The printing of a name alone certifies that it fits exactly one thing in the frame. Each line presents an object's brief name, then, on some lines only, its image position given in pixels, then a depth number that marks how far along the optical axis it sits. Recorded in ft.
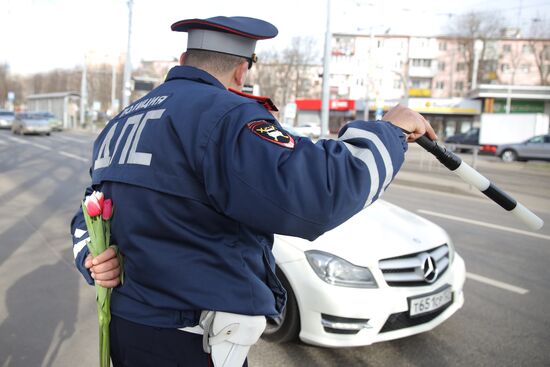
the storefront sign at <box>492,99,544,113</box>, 148.97
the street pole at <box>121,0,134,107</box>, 97.50
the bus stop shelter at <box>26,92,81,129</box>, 156.97
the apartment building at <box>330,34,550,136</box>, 170.09
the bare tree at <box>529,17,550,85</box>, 190.99
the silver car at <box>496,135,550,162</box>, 81.05
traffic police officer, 4.27
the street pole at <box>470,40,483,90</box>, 132.16
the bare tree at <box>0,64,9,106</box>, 265.46
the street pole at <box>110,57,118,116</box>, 144.15
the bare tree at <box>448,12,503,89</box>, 194.67
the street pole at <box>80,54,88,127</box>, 137.33
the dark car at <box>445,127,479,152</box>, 107.45
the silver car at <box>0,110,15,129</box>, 129.49
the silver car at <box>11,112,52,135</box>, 103.35
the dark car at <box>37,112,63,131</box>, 117.17
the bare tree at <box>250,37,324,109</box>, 174.91
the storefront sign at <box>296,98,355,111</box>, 197.36
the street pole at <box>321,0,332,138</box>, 62.64
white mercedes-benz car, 10.36
